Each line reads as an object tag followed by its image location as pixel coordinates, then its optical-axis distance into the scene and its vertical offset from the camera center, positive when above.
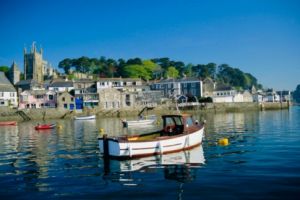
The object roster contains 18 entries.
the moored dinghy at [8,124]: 70.25 -3.43
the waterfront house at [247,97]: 129.77 +2.15
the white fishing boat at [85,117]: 80.12 -2.70
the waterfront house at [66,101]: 93.56 +1.66
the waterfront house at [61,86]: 104.69 +6.74
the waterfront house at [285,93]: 177.06 +4.39
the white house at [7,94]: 95.81 +4.21
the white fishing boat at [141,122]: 59.12 -3.17
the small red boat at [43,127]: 52.31 -3.20
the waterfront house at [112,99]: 95.75 +1.96
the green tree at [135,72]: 140.38 +14.59
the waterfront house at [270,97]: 158.00 +2.32
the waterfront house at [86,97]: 97.06 +2.77
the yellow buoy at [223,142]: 28.52 -3.45
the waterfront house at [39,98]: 97.88 +2.78
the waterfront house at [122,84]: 105.00 +7.25
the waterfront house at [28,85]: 106.69 +7.55
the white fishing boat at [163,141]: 22.08 -2.64
